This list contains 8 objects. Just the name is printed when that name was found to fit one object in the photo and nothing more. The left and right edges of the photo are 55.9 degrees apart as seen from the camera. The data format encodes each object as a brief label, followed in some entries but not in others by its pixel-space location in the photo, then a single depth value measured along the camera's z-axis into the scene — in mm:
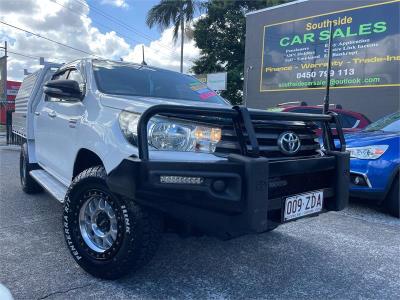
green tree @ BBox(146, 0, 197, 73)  22219
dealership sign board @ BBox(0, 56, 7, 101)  27570
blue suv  4309
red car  7309
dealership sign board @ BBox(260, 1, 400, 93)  12117
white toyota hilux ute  2238
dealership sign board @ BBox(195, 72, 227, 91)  21328
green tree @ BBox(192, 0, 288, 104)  26719
